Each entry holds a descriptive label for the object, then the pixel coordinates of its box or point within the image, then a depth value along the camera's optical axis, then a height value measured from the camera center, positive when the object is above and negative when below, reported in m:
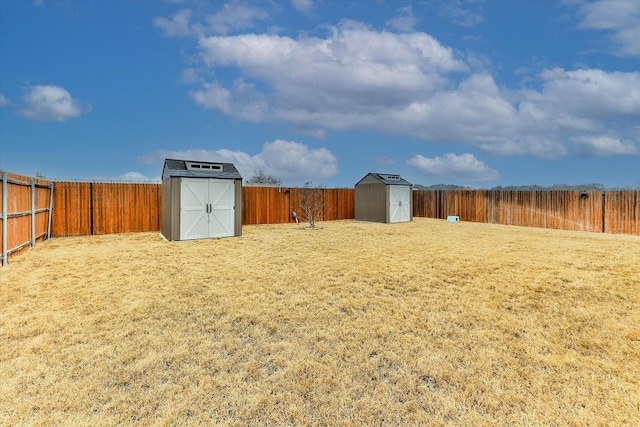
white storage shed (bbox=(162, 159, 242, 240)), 10.11 +0.42
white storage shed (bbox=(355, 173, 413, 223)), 16.11 +0.73
